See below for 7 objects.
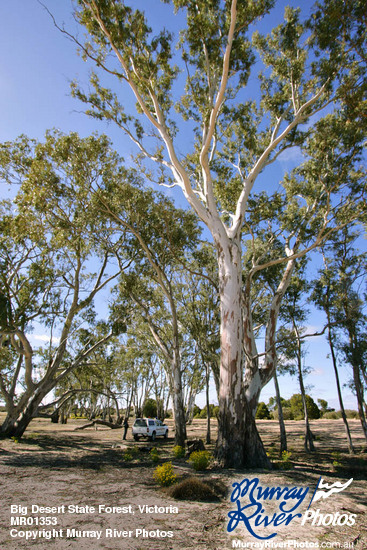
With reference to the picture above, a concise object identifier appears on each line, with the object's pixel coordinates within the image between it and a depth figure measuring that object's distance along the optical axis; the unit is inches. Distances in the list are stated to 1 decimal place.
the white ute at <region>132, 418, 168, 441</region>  768.9
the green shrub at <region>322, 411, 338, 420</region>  1275.1
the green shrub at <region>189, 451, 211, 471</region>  296.0
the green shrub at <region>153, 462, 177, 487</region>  237.5
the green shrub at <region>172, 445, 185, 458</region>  420.2
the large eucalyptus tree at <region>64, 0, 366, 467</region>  335.6
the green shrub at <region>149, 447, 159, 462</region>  380.4
